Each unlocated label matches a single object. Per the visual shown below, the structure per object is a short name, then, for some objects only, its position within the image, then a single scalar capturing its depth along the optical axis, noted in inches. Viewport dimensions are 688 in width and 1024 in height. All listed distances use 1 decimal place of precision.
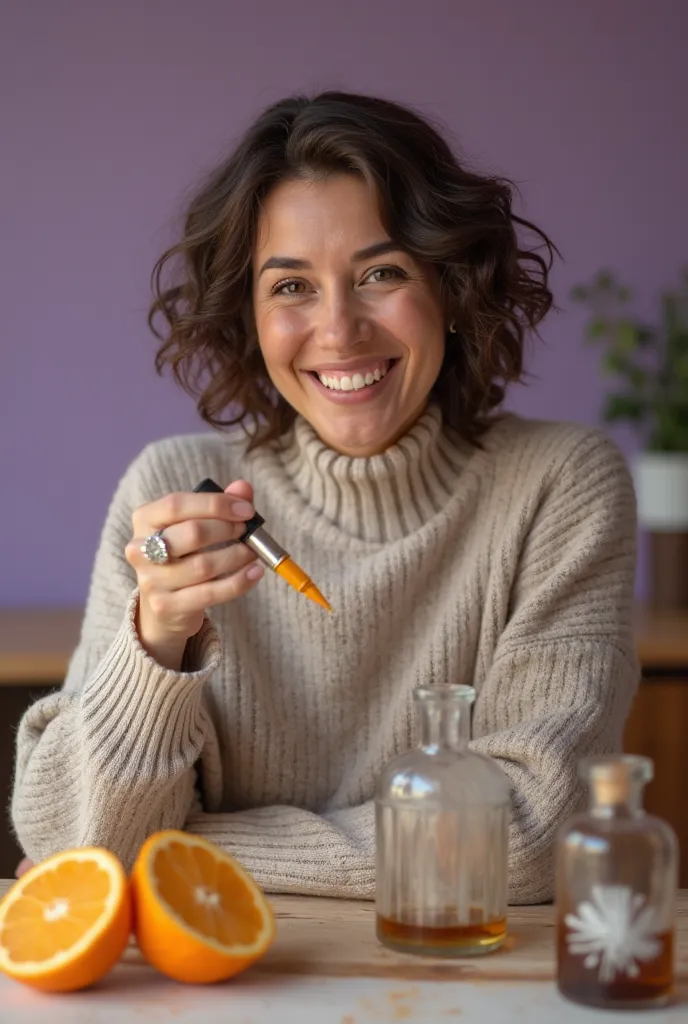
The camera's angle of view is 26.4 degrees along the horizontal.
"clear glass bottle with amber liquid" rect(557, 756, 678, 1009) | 35.0
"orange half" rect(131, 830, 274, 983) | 37.7
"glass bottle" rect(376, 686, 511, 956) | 39.4
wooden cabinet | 93.7
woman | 59.3
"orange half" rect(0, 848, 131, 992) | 37.5
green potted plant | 108.3
